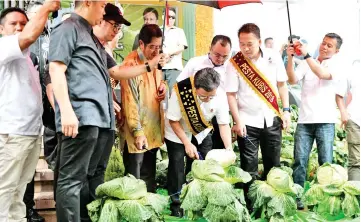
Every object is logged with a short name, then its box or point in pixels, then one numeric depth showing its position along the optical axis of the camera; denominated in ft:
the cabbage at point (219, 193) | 11.96
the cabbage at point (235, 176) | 12.60
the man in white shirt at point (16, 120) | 10.77
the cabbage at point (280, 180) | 13.19
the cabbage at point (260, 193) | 13.20
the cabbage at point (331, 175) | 14.28
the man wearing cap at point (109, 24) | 11.81
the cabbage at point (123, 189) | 11.20
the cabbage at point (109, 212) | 11.01
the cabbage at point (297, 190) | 13.30
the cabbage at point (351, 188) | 13.99
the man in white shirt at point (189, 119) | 13.26
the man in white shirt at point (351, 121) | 15.90
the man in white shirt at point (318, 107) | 16.29
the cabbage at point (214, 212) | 12.08
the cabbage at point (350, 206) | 13.72
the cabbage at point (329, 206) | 13.87
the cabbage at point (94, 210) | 11.24
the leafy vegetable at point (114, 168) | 15.47
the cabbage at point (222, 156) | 12.88
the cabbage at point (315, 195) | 14.16
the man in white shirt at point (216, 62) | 14.76
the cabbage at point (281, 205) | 13.00
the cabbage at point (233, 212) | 12.05
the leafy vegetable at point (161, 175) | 17.07
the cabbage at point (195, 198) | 12.21
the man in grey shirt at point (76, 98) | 9.75
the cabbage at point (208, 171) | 12.26
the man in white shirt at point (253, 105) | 14.51
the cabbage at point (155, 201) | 11.35
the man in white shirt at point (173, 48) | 18.72
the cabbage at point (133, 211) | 11.11
